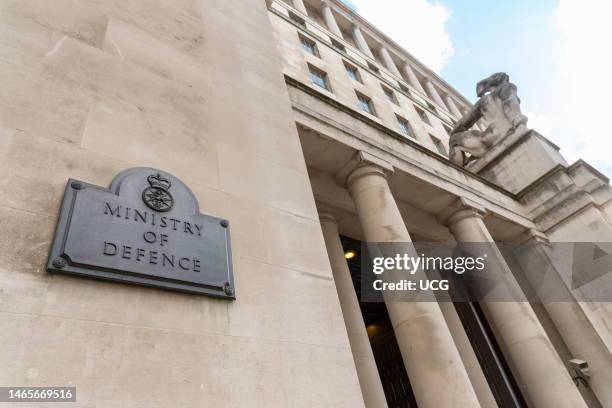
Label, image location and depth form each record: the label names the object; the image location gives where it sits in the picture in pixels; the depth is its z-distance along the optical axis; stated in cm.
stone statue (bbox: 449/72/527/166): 2153
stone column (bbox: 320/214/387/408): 994
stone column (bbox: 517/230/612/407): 1368
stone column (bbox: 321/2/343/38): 3142
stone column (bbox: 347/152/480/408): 790
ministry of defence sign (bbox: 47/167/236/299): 352
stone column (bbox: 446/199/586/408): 1083
